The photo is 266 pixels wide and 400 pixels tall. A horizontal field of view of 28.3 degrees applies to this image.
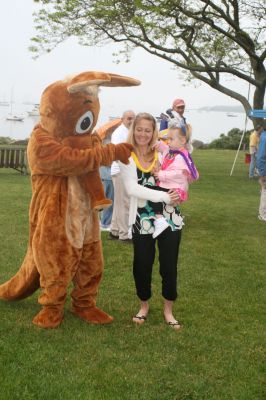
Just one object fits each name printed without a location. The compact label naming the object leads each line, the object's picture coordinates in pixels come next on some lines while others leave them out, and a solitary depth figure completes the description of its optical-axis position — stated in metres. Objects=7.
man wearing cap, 8.31
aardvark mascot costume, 3.87
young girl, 4.14
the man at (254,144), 16.03
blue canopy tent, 13.51
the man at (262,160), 8.93
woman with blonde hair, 4.12
